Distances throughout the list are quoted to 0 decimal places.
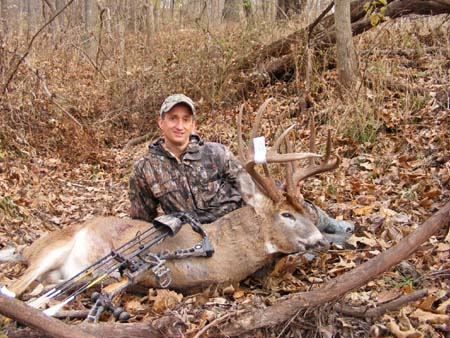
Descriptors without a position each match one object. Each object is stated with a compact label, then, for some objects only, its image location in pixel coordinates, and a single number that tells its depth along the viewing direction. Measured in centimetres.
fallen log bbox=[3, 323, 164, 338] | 287
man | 465
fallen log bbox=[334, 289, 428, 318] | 315
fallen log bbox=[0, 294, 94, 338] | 253
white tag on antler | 389
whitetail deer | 401
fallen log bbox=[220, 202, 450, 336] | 300
